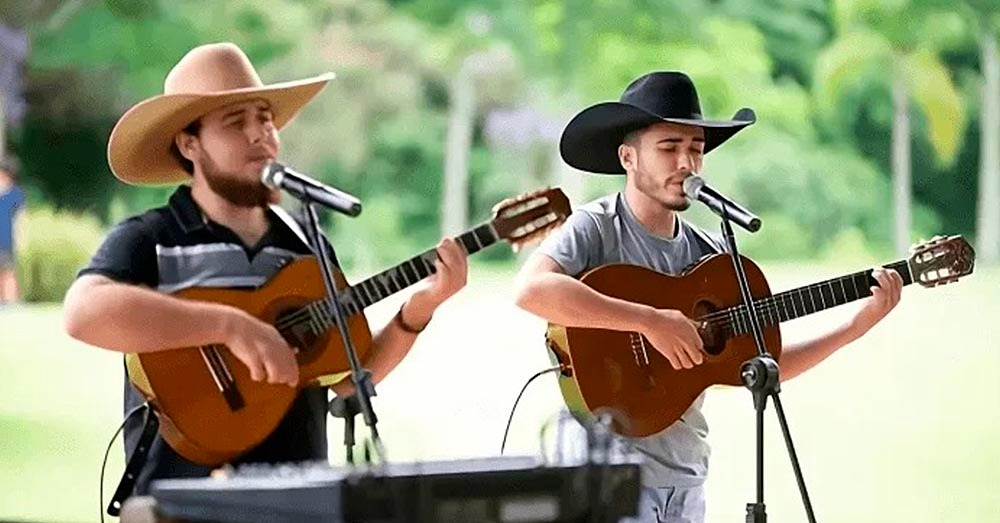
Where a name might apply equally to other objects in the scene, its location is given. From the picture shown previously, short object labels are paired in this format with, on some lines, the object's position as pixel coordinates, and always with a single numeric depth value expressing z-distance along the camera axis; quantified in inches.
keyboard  160.4
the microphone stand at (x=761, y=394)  252.2
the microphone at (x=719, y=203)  250.9
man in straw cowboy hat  244.8
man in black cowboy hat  264.6
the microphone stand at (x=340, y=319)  224.5
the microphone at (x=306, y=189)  221.4
